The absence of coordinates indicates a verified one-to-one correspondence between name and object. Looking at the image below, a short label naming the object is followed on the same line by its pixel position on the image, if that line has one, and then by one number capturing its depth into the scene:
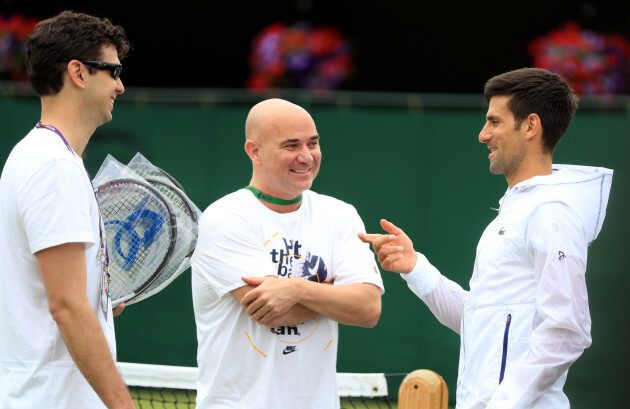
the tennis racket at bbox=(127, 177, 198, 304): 6.05
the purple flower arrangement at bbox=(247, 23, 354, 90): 15.96
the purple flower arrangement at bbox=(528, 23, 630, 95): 14.45
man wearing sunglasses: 4.69
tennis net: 7.44
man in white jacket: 5.30
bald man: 6.09
